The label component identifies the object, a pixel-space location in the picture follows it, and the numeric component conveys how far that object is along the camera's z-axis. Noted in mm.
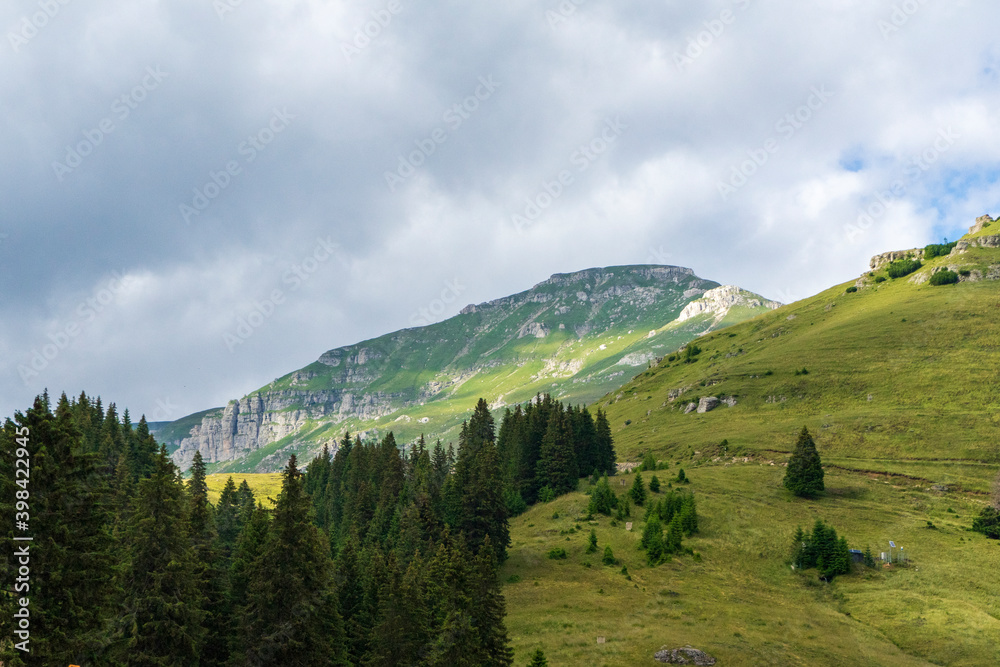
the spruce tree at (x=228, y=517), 88938
